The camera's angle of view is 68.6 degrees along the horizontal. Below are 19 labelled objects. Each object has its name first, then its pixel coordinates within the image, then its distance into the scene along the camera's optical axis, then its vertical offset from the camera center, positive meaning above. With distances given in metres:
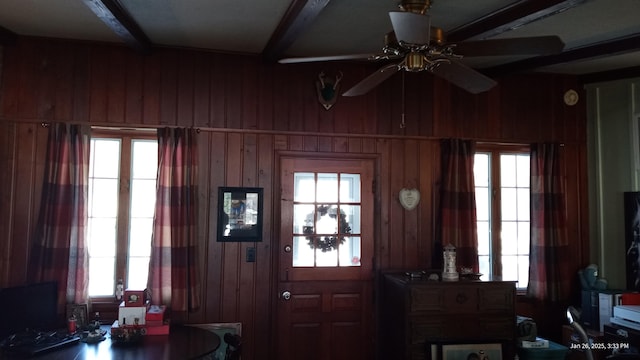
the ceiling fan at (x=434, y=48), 1.95 +0.78
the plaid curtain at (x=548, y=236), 4.13 -0.18
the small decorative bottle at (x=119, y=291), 3.58 -0.60
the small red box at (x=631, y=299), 3.77 -0.66
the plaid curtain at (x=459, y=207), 4.02 +0.07
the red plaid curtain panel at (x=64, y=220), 3.41 -0.06
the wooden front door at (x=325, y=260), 3.84 -0.38
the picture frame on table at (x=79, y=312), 3.36 -0.73
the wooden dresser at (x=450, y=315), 3.40 -0.73
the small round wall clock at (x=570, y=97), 4.39 +1.11
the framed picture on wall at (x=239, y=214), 3.76 -0.01
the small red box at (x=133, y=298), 3.20 -0.59
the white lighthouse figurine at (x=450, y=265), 3.54 -0.38
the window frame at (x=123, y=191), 3.65 +0.16
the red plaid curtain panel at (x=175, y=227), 3.55 -0.11
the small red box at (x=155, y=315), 3.18 -0.70
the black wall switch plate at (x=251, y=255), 3.78 -0.34
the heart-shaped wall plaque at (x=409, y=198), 4.02 +0.14
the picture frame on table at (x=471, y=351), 3.38 -0.99
